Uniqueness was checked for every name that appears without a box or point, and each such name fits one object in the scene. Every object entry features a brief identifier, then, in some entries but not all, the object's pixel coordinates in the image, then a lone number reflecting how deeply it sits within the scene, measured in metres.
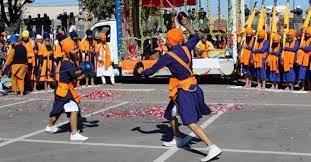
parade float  17.42
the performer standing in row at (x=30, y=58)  16.22
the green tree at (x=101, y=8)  40.62
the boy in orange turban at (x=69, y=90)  8.71
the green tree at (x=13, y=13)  38.15
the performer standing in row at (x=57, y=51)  15.28
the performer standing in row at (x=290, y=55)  15.17
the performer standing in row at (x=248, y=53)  15.95
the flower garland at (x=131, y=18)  20.50
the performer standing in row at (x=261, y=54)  15.59
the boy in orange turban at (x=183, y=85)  7.25
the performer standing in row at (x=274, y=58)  15.46
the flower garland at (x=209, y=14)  19.02
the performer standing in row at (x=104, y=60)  18.08
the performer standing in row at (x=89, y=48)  17.70
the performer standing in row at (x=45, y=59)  16.80
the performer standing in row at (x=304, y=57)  14.85
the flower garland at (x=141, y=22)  19.91
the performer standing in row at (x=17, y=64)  15.38
